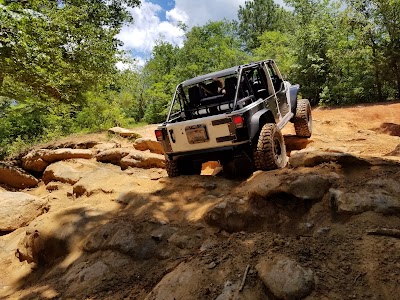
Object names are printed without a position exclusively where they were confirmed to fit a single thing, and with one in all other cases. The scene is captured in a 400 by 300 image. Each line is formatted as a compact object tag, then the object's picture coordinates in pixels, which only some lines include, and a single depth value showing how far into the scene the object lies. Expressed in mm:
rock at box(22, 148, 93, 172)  9203
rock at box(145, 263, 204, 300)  2418
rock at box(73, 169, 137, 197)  5954
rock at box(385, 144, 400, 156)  4719
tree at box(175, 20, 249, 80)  27031
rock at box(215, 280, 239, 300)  2182
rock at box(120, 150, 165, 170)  8203
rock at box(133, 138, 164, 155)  9430
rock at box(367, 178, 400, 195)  3115
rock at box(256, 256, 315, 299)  2072
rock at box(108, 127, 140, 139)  11695
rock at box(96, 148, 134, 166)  8781
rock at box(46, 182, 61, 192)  7839
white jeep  5223
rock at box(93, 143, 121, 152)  9953
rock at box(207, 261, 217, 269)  2589
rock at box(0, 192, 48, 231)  5801
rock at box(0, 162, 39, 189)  8883
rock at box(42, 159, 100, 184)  7848
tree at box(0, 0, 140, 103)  8047
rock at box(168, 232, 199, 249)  3529
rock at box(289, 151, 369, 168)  3930
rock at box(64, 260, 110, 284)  3393
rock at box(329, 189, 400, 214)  2854
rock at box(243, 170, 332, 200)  3500
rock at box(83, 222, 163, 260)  3602
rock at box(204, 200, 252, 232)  3633
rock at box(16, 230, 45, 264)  4438
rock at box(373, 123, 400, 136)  10264
